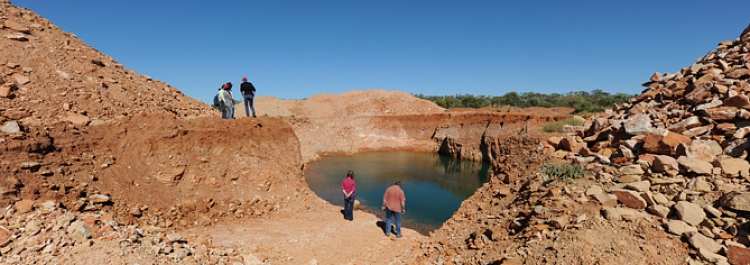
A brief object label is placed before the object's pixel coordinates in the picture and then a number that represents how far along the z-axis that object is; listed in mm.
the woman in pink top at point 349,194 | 9617
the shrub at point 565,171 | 5988
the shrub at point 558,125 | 11693
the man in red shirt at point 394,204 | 8508
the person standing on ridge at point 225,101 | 11219
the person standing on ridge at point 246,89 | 11459
